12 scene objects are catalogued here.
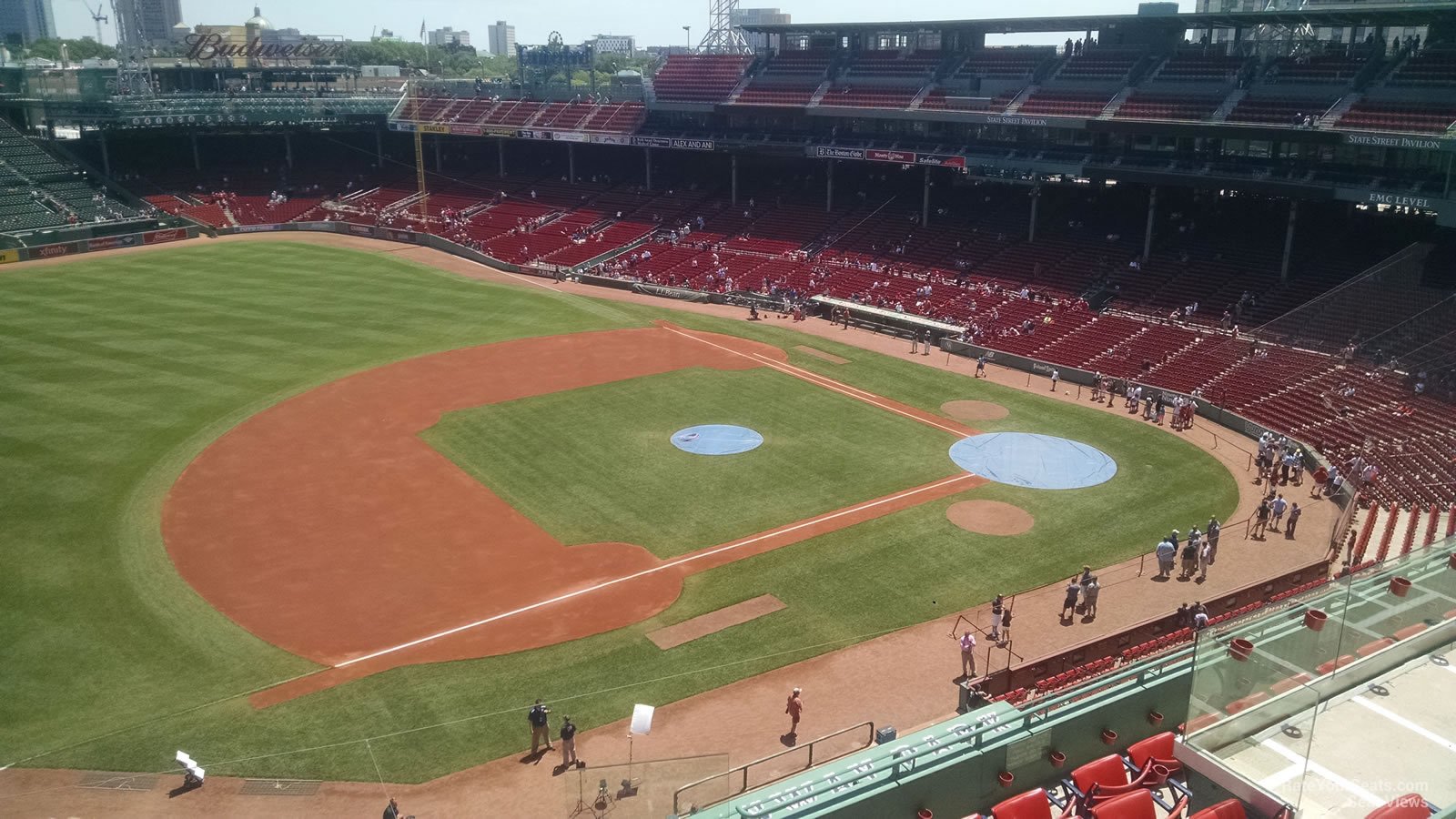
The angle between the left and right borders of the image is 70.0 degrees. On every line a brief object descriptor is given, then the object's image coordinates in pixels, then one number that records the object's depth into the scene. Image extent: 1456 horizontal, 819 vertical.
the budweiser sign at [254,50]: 88.25
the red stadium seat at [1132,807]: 10.42
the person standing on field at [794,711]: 20.08
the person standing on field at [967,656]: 21.94
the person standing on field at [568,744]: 18.91
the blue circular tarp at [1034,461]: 33.25
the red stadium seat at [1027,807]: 10.59
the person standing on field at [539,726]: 19.25
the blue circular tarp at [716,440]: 35.41
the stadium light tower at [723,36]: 86.05
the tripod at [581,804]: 16.70
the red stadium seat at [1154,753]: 11.62
